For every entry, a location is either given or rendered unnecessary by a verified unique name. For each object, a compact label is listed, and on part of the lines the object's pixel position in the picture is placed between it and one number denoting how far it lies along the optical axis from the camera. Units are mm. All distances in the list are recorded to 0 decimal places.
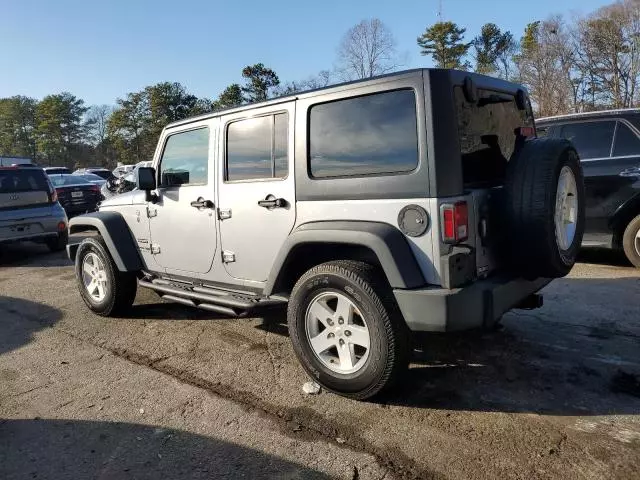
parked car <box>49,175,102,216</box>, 14297
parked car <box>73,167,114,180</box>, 35662
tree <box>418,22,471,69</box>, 50281
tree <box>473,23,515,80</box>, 49244
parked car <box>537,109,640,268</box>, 5965
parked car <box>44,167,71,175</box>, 26209
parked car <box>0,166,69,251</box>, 8633
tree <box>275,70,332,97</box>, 36603
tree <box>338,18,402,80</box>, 38938
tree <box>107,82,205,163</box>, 57000
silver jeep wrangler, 2822
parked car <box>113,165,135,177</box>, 28111
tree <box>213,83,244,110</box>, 44219
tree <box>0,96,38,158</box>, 76500
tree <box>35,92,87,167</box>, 74250
